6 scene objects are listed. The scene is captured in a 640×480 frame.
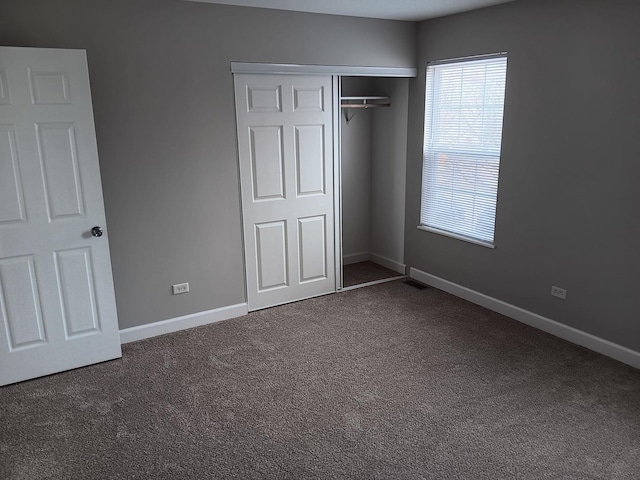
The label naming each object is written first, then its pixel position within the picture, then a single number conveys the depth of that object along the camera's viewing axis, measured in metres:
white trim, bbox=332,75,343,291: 4.39
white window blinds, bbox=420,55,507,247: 4.05
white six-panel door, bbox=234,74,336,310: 4.03
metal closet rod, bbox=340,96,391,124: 4.73
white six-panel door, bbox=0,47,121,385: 2.98
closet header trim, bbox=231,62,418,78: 3.85
